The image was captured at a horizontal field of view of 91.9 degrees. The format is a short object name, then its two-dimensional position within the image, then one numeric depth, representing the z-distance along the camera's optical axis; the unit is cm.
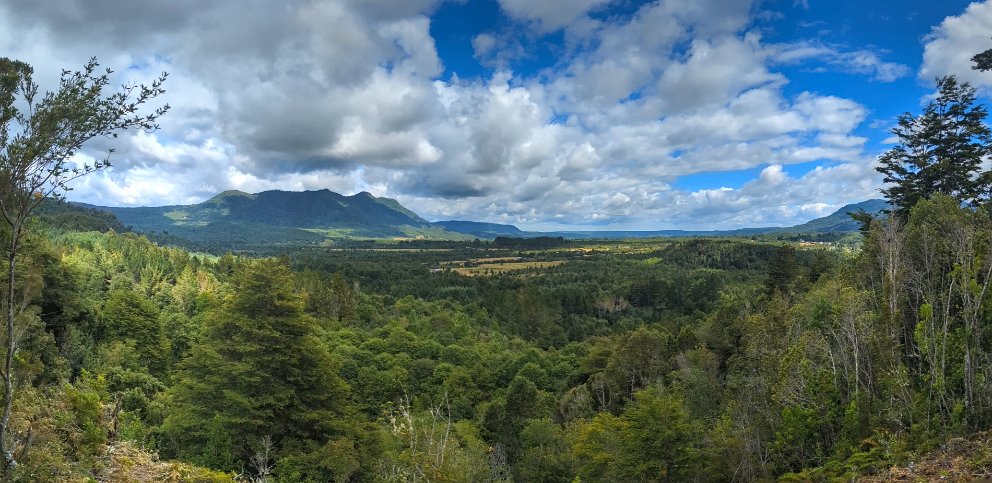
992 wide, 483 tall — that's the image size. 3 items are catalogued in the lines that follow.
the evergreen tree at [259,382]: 2244
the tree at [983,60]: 2003
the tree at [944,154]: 2753
